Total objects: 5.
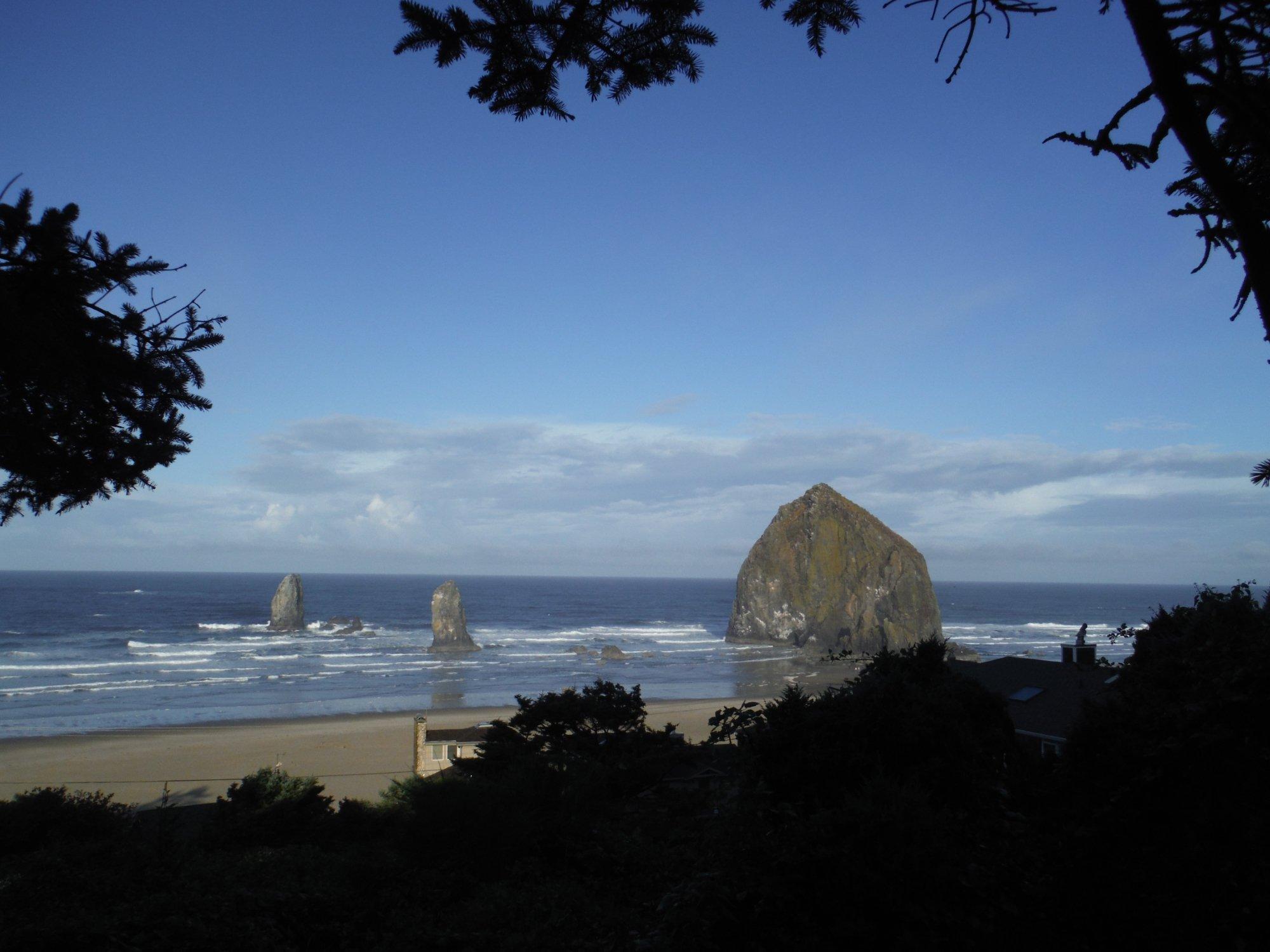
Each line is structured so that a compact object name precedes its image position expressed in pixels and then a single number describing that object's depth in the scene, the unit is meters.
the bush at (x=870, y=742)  7.57
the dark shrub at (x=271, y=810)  13.70
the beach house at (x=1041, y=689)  15.93
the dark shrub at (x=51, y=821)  11.83
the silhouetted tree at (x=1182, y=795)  4.53
